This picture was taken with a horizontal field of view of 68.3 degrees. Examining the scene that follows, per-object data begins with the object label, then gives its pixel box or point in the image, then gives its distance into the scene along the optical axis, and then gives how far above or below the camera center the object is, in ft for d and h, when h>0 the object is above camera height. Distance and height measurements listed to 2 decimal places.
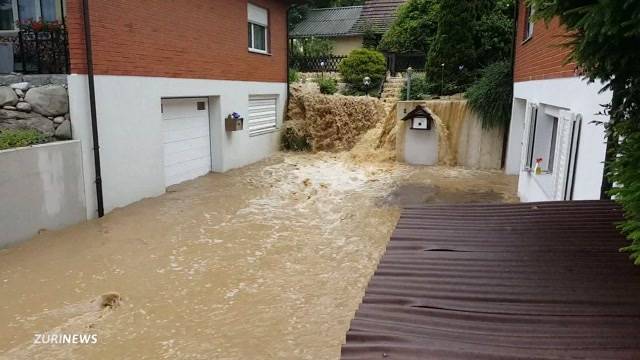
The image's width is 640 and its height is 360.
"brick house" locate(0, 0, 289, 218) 25.94 +0.26
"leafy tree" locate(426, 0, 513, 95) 54.54 +5.36
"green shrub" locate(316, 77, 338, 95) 59.41 +0.13
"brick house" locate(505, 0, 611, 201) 14.94 -1.30
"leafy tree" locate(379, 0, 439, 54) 68.80 +8.81
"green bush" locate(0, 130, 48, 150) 22.47 -2.66
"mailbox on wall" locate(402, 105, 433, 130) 43.45 -2.70
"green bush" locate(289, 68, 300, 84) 59.88 +1.22
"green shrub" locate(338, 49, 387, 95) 63.41 +2.36
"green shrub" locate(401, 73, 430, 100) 54.95 -0.08
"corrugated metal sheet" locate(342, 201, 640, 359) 5.88 -3.08
